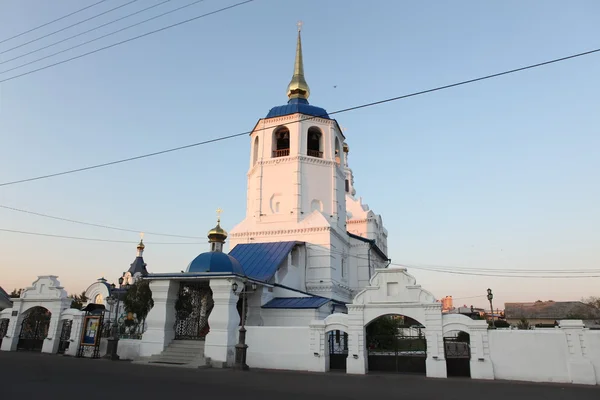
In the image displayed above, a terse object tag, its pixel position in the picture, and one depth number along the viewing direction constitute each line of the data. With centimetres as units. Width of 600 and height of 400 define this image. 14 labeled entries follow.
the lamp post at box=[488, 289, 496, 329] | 3325
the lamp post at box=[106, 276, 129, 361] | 1741
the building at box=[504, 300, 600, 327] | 4575
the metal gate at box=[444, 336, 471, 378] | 1393
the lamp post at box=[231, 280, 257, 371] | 1489
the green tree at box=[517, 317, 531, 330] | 3830
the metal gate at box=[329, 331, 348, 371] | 1549
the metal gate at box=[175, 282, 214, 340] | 1795
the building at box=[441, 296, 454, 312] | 9052
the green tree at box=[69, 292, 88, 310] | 3828
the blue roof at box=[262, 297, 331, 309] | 1956
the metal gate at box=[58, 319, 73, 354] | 1989
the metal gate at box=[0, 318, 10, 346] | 2206
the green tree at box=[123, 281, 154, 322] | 2391
